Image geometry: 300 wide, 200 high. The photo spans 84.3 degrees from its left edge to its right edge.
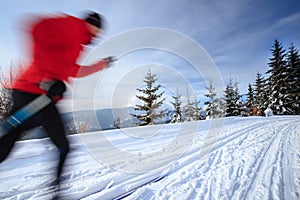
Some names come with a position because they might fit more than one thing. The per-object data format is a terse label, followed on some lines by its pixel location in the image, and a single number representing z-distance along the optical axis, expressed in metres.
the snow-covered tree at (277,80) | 25.23
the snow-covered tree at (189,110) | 28.54
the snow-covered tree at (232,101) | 28.96
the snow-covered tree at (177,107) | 25.86
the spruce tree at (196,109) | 29.23
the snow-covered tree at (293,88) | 24.58
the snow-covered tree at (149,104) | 19.44
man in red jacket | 1.33
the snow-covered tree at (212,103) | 27.60
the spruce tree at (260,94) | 29.45
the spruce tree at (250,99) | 34.12
